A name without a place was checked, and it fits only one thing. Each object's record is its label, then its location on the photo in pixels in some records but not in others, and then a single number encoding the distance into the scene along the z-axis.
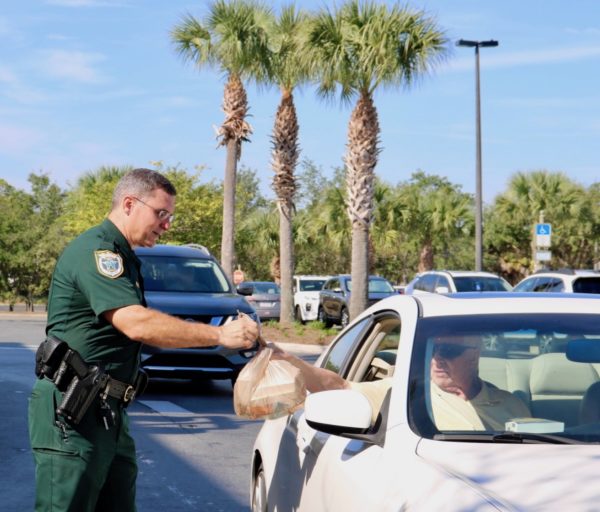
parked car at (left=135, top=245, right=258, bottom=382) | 13.55
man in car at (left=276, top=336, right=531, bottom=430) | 4.26
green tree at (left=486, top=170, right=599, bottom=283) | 45.53
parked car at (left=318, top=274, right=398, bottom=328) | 32.62
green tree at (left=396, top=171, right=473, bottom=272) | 46.12
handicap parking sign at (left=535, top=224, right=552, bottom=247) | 30.11
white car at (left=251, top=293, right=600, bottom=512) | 3.46
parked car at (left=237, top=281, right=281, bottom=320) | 37.72
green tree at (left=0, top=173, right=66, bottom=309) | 51.06
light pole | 33.28
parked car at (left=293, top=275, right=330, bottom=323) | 38.69
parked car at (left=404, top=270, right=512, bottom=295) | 26.62
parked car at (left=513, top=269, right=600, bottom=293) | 20.23
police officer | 4.16
